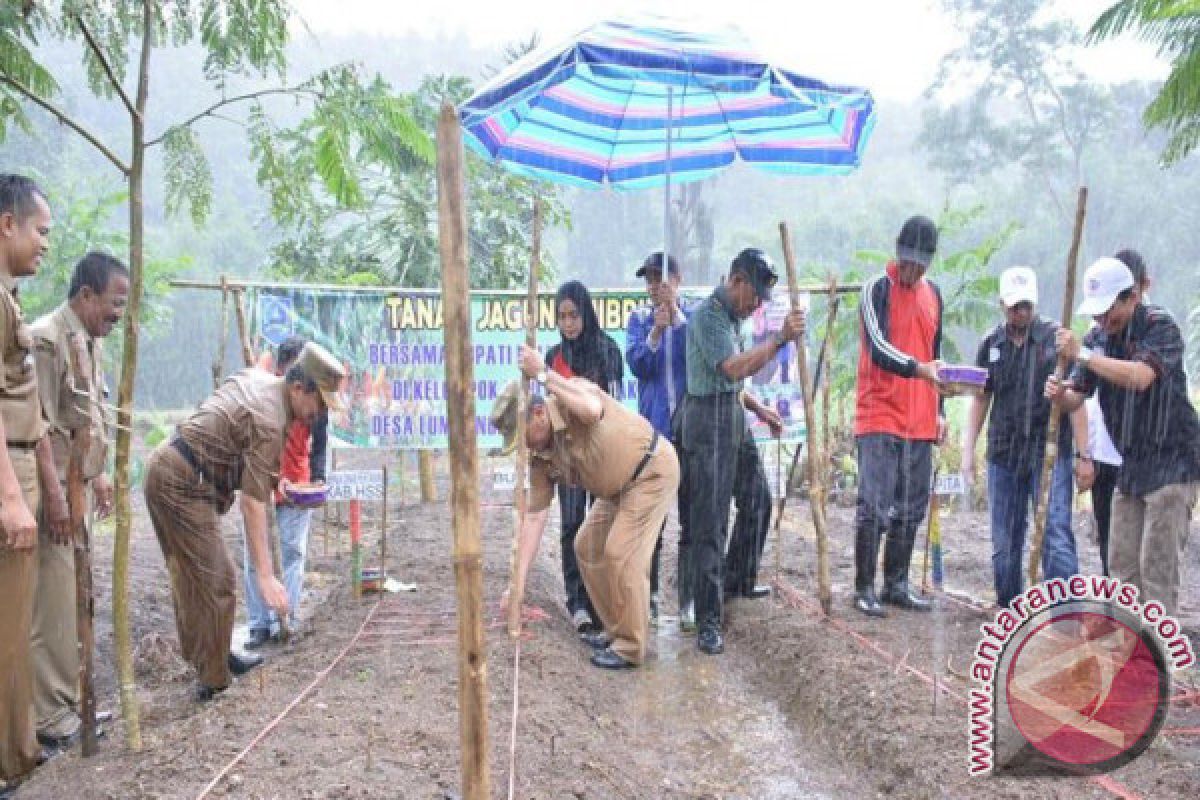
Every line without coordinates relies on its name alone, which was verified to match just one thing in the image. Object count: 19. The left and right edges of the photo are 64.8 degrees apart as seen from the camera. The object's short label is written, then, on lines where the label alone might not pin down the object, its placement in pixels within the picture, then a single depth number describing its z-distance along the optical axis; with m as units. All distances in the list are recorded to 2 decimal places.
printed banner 7.70
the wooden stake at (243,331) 6.42
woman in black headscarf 5.32
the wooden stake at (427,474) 9.62
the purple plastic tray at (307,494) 5.19
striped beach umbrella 4.83
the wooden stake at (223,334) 6.27
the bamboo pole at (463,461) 2.25
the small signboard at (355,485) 5.36
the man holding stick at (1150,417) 4.11
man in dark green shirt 4.83
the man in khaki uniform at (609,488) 4.45
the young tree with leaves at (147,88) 3.40
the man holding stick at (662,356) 5.51
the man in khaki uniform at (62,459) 3.94
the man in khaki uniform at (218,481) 3.97
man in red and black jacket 5.15
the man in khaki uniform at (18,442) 3.21
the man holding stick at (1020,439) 5.01
